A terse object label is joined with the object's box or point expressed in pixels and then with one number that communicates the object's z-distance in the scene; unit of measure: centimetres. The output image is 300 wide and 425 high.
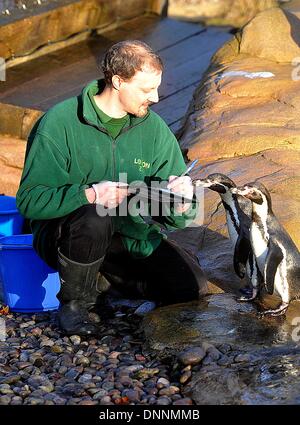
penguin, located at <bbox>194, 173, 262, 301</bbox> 535
